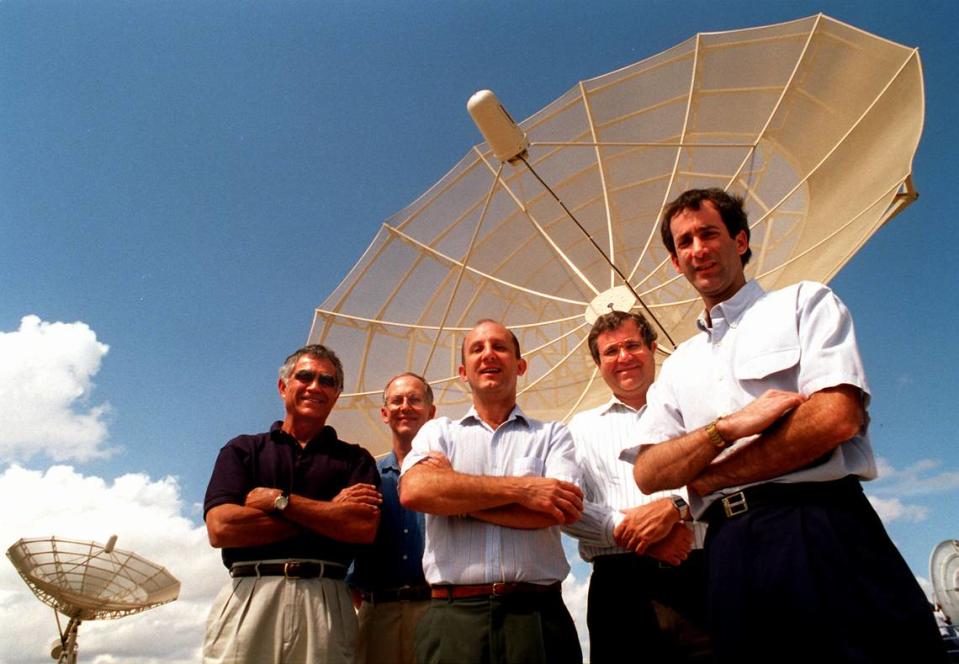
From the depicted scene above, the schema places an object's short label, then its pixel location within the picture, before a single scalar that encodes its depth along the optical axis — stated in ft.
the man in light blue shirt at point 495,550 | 10.66
